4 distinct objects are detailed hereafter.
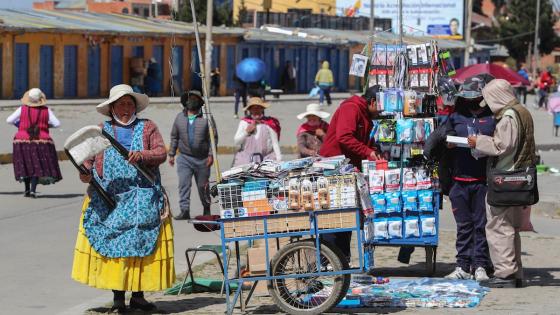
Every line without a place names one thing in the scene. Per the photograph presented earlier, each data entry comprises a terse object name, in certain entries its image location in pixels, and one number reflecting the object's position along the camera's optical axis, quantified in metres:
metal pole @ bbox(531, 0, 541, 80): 81.79
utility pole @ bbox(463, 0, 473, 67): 64.07
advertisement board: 85.94
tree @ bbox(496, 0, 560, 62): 98.88
